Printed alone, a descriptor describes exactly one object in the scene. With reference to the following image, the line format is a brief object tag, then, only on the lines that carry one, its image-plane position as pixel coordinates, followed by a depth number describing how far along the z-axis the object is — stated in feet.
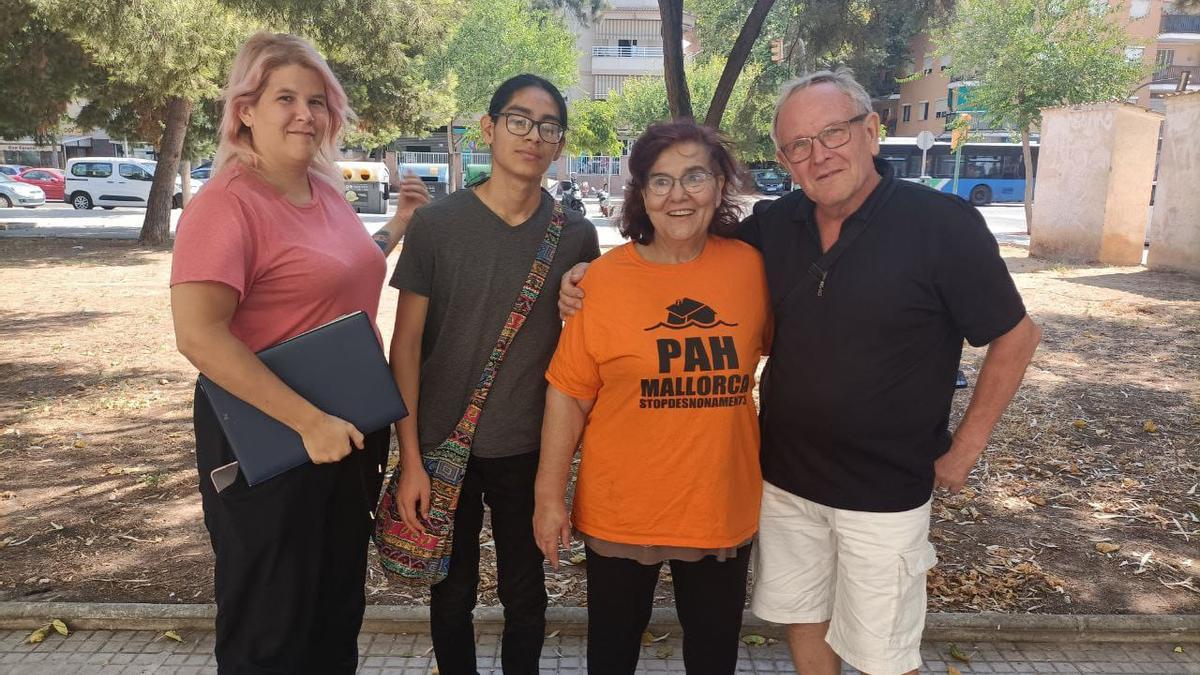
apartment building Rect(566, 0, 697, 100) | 163.43
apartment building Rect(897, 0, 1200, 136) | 149.60
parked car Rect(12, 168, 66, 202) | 102.42
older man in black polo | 7.28
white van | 91.71
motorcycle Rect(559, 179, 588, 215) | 87.56
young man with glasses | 8.01
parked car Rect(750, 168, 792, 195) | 127.85
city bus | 118.01
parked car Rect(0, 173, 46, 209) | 90.68
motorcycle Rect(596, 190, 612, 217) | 87.52
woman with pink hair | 6.59
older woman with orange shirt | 7.37
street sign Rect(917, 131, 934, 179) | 83.74
